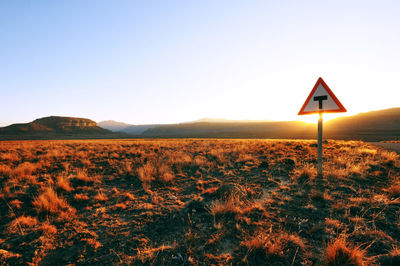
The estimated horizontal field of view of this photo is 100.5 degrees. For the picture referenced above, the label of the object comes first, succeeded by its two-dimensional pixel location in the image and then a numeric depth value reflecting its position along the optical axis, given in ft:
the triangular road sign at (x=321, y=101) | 15.39
